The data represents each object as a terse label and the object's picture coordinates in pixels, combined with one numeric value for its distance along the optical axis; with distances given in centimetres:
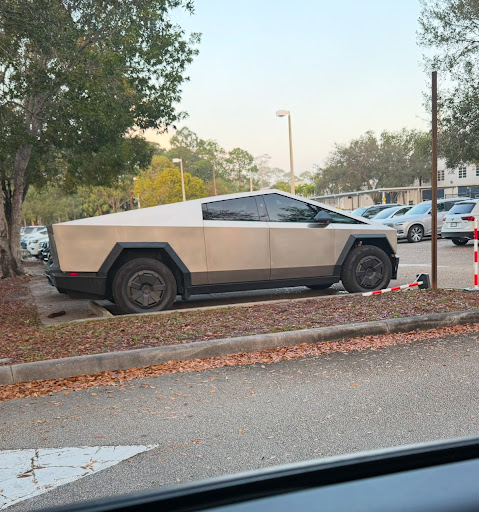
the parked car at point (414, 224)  2320
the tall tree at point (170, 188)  6156
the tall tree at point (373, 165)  7256
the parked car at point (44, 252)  2310
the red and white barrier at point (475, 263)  881
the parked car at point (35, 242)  3160
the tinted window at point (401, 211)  2501
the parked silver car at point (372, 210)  2978
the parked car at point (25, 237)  3692
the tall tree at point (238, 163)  11109
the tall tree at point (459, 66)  2186
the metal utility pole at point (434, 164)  797
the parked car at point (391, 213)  2495
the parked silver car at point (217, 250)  821
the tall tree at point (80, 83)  1181
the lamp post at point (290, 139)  2778
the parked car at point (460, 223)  1909
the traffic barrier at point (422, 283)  899
